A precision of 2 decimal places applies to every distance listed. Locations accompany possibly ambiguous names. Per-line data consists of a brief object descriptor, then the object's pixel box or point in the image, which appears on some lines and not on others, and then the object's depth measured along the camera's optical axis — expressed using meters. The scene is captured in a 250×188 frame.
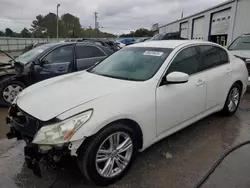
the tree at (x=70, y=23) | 68.82
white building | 14.64
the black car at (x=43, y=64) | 5.11
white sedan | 2.12
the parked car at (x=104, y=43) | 11.90
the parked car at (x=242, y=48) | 6.66
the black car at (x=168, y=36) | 19.16
